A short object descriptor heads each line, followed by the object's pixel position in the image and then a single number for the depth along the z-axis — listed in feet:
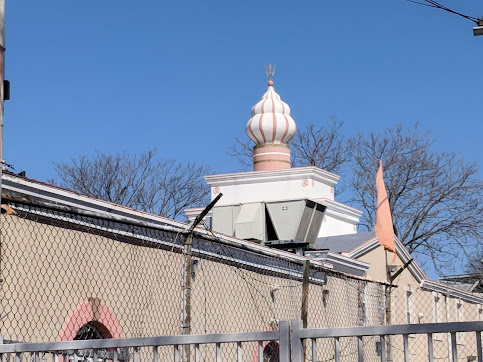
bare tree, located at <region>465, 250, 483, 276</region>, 161.21
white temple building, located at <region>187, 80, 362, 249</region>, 103.71
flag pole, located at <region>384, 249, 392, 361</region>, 39.78
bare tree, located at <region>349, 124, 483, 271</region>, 138.82
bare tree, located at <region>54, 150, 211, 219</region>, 147.54
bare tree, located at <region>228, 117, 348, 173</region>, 151.53
